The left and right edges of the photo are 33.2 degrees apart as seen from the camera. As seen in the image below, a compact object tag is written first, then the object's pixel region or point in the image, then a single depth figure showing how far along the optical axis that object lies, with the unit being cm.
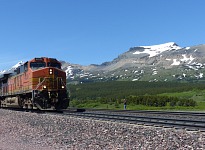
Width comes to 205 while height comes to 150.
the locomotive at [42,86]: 3030
